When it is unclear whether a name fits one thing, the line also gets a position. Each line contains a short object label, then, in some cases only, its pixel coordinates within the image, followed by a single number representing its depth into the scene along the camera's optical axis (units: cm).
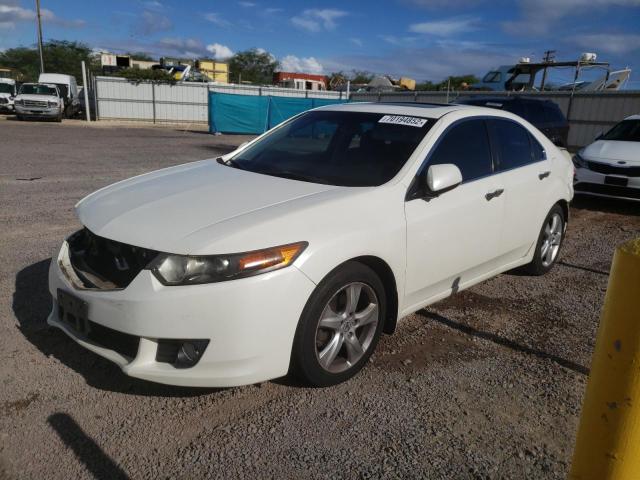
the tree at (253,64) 7904
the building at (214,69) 4217
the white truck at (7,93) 2811
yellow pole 129
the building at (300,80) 4194
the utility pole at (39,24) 3908
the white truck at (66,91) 2828
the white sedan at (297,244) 257
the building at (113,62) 3294
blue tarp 2305
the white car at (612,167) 805
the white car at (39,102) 2431
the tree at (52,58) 5712
